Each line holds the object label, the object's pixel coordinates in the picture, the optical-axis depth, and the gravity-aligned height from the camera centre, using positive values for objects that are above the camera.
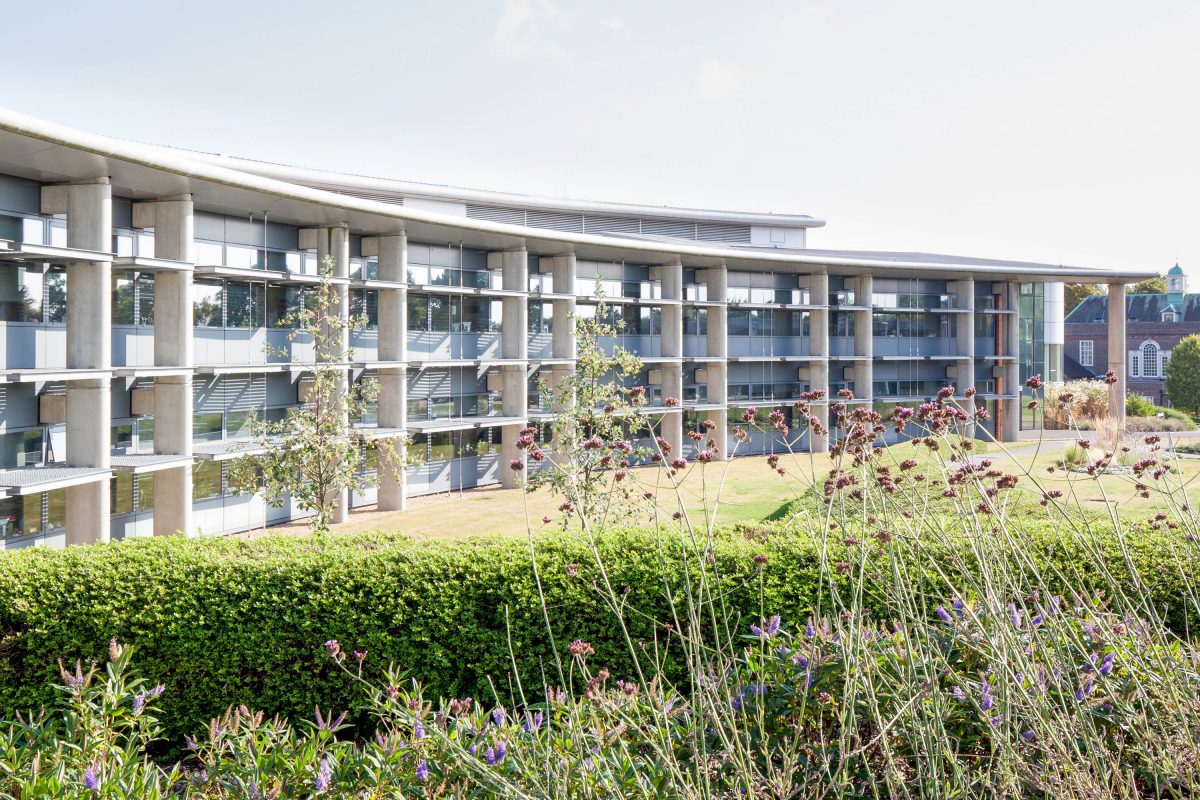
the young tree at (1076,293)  85.06 +8.73
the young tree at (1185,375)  55.59 +1.15
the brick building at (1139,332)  76.06 +4.86
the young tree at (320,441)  21.88 -0.91
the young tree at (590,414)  17.88 -0.33
